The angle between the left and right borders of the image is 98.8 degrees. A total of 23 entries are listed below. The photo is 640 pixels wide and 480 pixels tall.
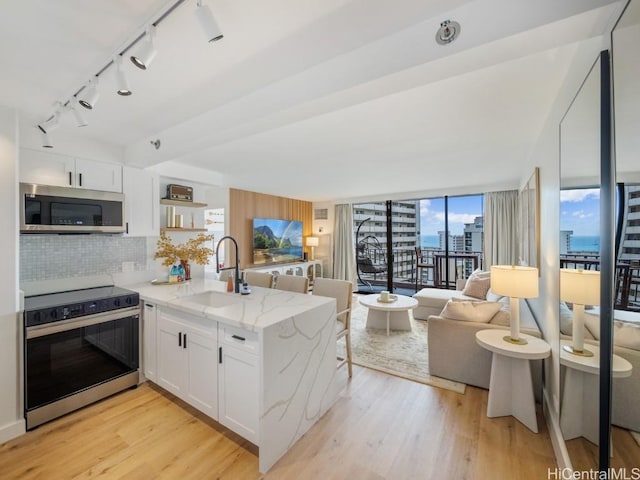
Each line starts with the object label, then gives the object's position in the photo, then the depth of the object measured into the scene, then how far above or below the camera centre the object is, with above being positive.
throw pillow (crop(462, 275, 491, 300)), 4.04 -0.74
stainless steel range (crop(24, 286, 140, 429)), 1.96 -0.88
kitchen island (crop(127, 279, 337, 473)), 1.65 -0.85
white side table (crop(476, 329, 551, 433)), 1.98 -1.07
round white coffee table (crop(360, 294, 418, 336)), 3.72 -1.10
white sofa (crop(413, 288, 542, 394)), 2.50 -1.05
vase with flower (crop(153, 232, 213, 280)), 3.13 -0.17
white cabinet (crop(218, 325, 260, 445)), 1.66 -0.92
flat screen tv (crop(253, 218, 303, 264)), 5.88 -0.07
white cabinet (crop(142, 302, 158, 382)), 2.40 -0.93
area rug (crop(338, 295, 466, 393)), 2.72 -1.36
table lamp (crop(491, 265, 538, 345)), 2.05 -0.36
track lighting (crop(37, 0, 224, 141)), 0.98 +0.84
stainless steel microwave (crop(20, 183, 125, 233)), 2.15 +0.23
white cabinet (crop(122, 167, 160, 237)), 2.80 +0.38
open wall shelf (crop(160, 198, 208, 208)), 3.20 +0.41
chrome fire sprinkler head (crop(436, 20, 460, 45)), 1.10 +0.84
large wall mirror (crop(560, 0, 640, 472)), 0.86 -0.10
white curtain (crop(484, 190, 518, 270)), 5.25 +0.20
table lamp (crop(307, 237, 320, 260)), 7.25 -0.09
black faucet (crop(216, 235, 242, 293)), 2.55 -0.43
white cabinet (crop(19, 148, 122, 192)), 2.24 +0.58
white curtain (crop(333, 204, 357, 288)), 7.15 -0.22
